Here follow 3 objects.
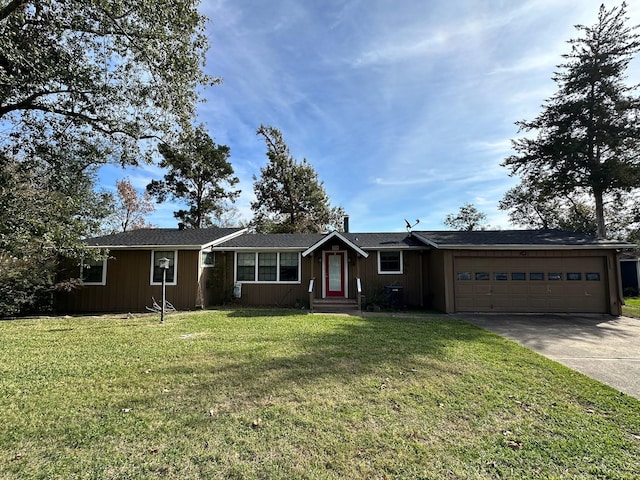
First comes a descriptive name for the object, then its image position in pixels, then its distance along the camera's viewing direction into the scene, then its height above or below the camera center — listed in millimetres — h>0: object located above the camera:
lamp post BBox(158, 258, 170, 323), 10422 +168
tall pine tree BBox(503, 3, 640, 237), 17875 +8924
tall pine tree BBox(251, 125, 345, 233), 27625 +6863
